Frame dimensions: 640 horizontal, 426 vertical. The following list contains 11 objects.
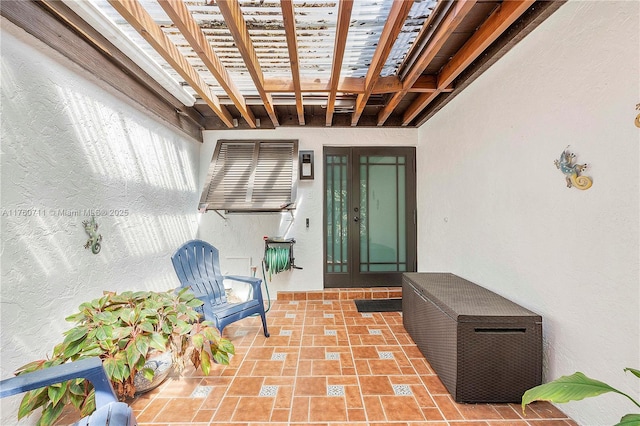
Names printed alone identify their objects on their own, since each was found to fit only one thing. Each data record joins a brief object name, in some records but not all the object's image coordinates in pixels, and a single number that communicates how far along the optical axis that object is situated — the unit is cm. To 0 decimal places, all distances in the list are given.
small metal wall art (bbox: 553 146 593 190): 155
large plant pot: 191
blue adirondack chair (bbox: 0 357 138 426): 112
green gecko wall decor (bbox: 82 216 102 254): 199
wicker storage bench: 176
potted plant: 148
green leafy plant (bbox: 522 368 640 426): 93
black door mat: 356
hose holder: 366
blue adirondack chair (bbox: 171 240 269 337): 253
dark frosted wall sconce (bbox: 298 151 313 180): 402
